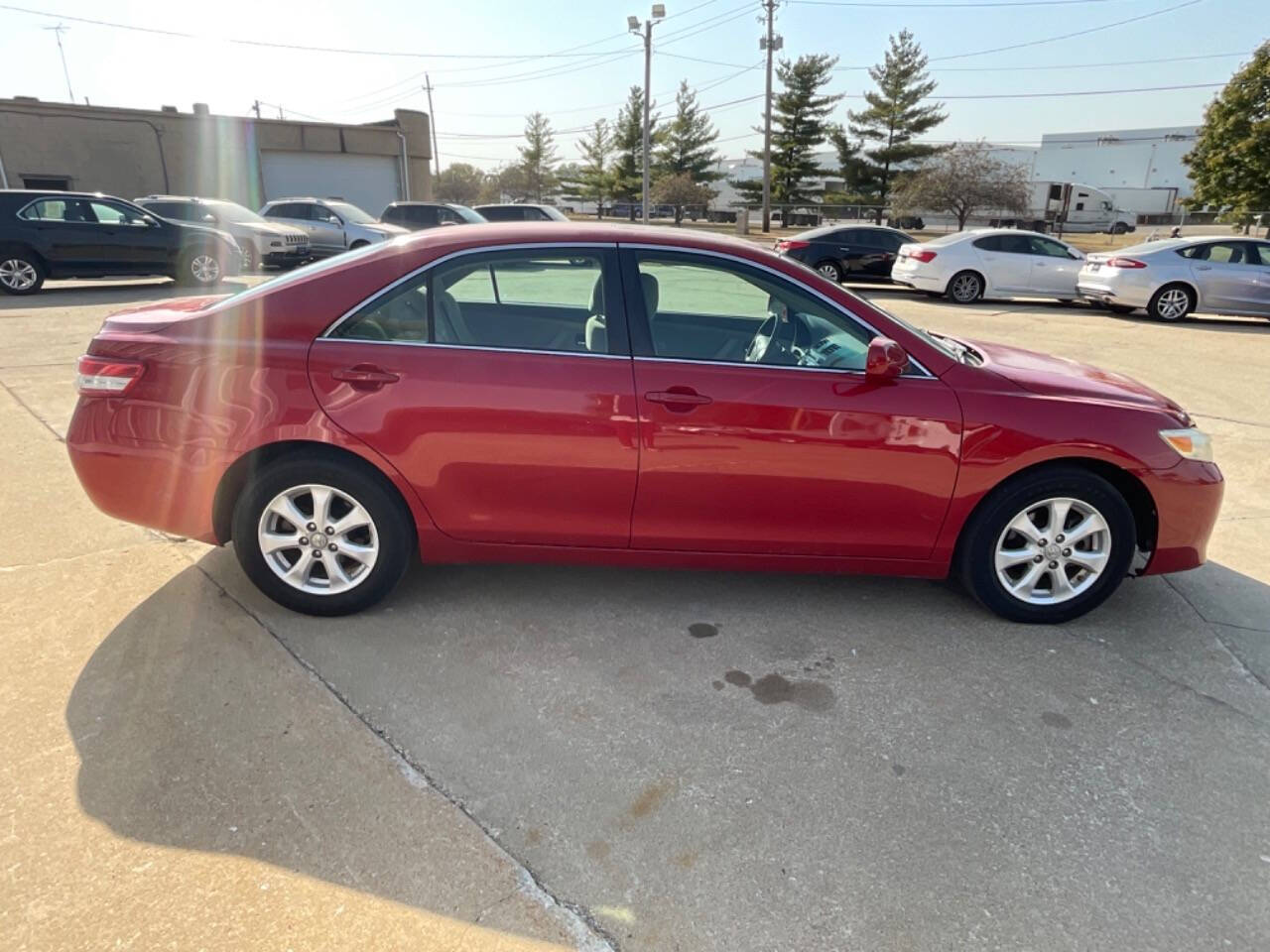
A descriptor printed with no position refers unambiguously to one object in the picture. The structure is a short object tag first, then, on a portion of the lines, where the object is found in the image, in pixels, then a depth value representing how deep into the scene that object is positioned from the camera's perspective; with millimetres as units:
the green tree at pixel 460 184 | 73000
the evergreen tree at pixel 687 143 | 56875
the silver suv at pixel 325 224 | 18766
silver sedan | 12930
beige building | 29125
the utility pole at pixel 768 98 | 37750
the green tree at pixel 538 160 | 68125
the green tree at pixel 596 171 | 62469
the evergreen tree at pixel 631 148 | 58188
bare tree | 40875
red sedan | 3154
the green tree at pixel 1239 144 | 26422
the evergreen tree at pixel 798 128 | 50250
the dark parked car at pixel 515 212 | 19125
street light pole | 34031
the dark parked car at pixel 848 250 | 16578
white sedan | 15000
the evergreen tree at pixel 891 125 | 48531
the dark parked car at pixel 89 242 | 12688
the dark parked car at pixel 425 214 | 19094
